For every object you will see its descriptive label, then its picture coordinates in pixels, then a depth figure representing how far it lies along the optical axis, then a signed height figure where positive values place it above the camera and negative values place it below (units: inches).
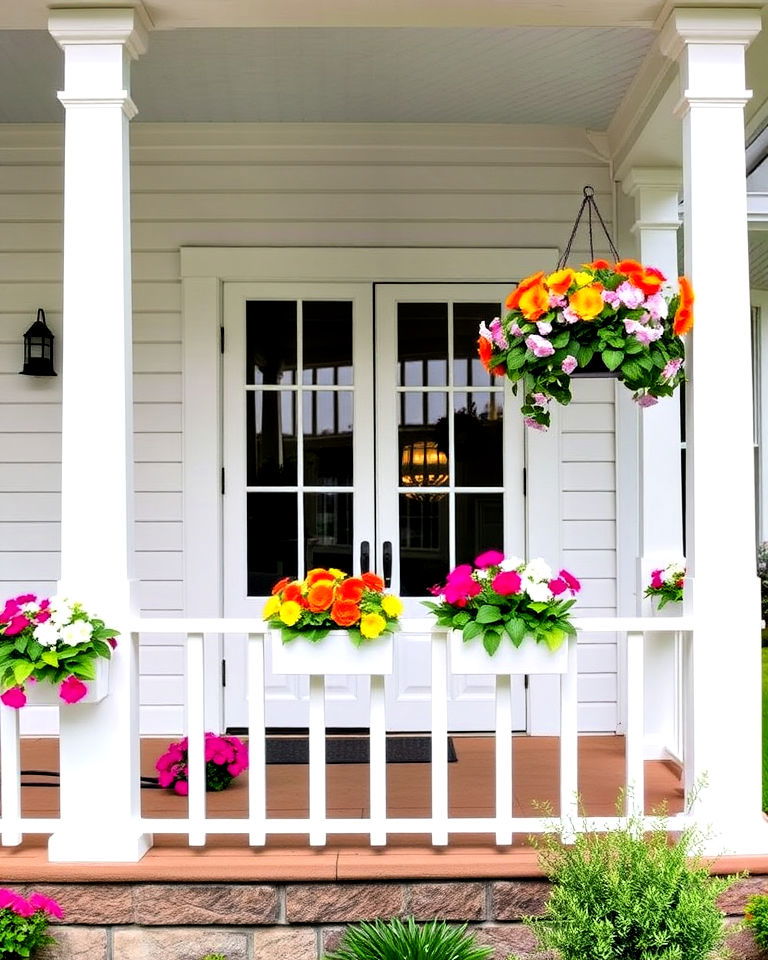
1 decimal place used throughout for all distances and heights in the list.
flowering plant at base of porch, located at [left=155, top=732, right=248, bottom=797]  132.3 -40.3
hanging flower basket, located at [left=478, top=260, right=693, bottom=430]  98.7 +16.9
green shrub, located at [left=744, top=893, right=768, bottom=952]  99.3 -46.5
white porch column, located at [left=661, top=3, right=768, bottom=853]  103.8 +5.7
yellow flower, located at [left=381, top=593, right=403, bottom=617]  103.4 -13.4
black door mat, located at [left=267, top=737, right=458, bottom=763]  149.3 -43.6
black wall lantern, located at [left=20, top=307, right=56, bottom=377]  162.6 +24.2
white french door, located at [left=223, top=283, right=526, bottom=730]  166.4 +5.8
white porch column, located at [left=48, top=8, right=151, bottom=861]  104.6 +17.3
